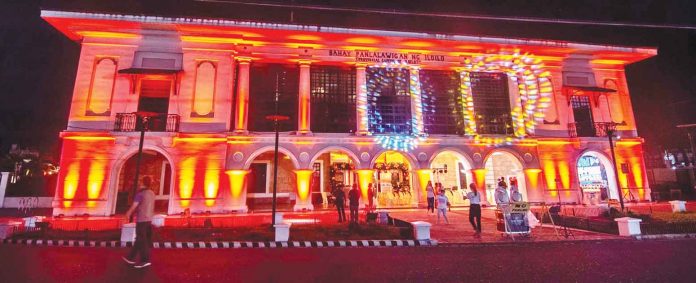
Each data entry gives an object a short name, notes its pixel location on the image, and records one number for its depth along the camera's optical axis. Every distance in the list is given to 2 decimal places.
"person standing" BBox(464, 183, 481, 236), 9.75
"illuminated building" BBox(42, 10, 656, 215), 15.97
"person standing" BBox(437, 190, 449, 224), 12.30
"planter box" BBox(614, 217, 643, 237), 8.98
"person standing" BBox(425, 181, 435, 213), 14.77
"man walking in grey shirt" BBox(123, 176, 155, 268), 5.84
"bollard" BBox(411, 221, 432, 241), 8.39
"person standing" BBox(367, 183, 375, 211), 17.44
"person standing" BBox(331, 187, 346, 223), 12.37
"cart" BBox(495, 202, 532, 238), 9.12
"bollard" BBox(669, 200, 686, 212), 13.95
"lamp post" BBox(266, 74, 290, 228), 10.52
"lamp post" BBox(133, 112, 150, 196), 11.81
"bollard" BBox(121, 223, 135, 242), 8.36
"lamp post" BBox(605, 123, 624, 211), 18.73
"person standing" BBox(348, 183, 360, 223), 11.76
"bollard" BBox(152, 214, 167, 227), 11.09
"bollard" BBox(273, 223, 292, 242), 8.52
